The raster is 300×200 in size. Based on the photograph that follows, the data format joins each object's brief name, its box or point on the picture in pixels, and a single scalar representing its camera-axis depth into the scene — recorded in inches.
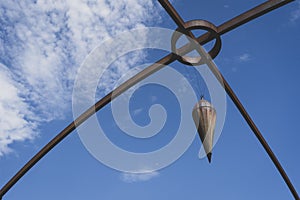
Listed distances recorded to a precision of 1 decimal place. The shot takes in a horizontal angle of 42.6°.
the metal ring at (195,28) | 163.9
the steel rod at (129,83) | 172.4
